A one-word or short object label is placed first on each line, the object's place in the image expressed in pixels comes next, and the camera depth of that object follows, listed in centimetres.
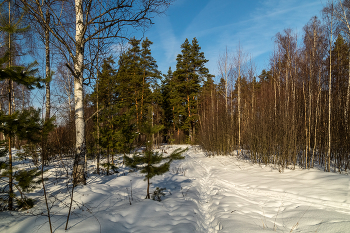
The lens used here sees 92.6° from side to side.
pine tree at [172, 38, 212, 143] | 2427
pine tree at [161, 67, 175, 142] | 2680
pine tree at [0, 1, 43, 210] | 285
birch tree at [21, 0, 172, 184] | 444
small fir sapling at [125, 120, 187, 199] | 378
